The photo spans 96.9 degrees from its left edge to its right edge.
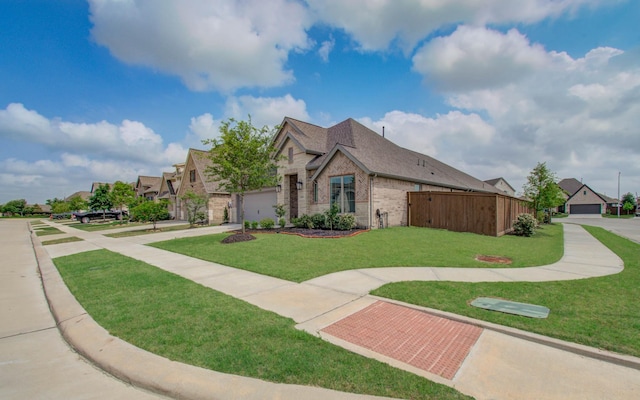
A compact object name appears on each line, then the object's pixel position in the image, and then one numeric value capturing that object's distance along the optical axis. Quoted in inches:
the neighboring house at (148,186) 1787.6
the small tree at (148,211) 812.0
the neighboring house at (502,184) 2214.6
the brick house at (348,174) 597.3
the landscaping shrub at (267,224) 681.0
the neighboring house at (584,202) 2241.6
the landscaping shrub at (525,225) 588.4
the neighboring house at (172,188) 1321.4
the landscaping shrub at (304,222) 647.8
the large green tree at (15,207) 2947.8
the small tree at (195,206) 863.1
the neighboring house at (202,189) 1019.3
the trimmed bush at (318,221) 630.5
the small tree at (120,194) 1182.9
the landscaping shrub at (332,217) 603.2
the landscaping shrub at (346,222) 582.2
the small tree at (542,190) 864.9
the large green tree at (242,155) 498.9
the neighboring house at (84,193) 3031.5
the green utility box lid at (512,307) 168.4
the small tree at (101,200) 1374.3
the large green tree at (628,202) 2320.4
